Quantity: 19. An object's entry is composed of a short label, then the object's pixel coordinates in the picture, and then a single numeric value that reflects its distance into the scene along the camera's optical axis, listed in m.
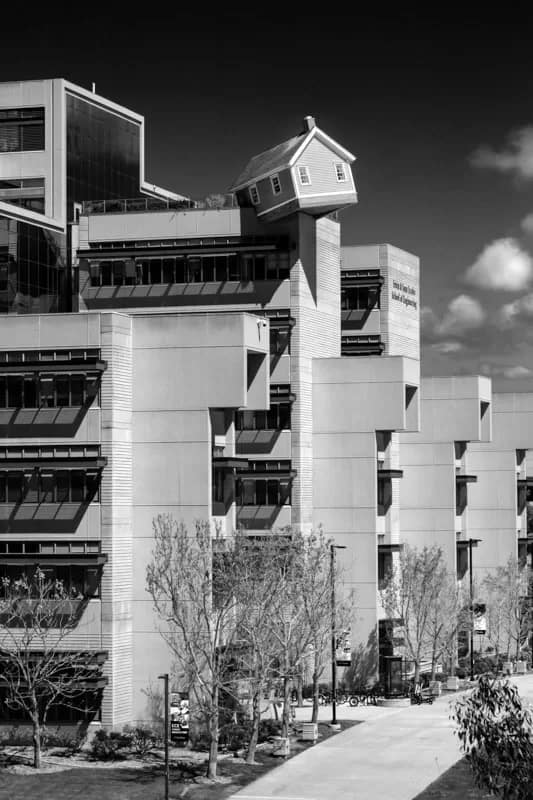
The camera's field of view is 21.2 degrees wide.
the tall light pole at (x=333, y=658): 84.31
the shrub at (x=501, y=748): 36.41
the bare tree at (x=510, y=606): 121.19
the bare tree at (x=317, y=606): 82.88
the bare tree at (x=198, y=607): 71.19
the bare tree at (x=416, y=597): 103.88
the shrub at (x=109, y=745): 72.31
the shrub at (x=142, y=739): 73.31
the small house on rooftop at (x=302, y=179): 98.31
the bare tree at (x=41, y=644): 75.44
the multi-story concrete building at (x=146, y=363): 79.50
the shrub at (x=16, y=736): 76.38
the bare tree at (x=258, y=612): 73.50
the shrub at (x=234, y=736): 75.31
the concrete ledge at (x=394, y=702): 95.75
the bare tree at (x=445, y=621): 106.56
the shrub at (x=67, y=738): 75.31
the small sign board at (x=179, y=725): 76.88
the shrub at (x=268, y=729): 78.61
